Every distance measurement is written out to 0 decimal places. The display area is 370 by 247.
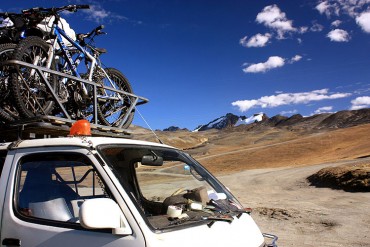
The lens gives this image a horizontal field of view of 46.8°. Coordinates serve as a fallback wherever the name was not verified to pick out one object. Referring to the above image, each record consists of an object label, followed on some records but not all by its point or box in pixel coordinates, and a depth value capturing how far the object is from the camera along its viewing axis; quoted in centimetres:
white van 277
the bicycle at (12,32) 552
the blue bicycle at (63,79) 539
